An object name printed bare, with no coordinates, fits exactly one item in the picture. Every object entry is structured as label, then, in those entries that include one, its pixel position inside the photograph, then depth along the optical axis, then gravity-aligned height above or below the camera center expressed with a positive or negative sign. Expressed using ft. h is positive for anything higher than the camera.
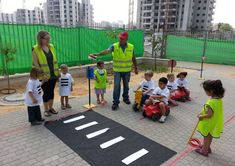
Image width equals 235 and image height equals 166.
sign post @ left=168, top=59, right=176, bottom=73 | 27.70 -2.76
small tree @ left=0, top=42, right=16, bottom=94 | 23.48 -1.85
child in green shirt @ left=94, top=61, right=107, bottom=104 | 18.95 -3.51
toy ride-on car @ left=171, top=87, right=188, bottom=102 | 21.54 -5.29
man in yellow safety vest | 17.99 -1.72
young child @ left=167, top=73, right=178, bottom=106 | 20.53 -4.05
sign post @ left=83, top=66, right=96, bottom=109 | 17.56 -2.66
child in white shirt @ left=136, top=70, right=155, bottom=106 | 18.03 -3.89
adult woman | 14.78 -1.63
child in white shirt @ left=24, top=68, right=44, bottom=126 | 14.21 -3.85
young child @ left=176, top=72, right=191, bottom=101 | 21.70 -4.08
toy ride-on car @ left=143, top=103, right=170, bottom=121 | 16.49 -5.38
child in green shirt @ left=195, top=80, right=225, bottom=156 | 10.77 -3.57
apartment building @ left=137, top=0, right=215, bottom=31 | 239.15 +32.03
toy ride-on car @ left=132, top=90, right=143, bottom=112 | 18.12 -4.97
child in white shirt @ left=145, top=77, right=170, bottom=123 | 16.46 -4.20
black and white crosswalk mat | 11.42 -6.14
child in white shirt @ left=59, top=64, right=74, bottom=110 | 17.46 -3.51
